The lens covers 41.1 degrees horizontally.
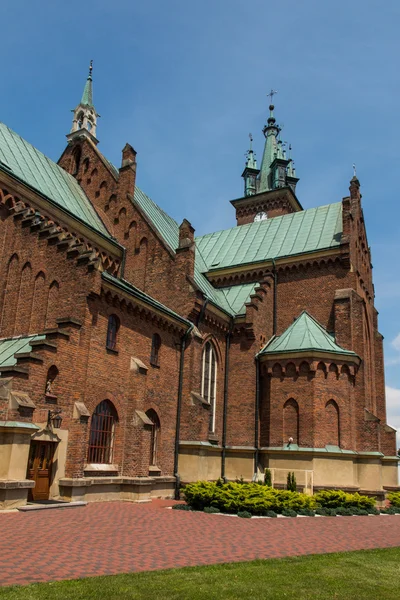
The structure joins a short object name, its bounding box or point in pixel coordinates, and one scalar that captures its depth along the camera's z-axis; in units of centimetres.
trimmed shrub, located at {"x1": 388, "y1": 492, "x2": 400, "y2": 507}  2493
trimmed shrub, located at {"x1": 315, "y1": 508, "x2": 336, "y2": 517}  1944
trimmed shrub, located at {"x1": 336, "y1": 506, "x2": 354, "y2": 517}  2005
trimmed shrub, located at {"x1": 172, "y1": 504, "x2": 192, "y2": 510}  1884
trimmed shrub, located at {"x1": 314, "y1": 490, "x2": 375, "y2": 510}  2084
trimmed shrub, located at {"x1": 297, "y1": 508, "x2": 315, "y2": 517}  1891
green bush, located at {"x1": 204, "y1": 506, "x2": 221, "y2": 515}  1814
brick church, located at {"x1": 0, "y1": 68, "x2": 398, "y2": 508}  1808
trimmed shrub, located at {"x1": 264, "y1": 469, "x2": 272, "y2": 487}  2284
